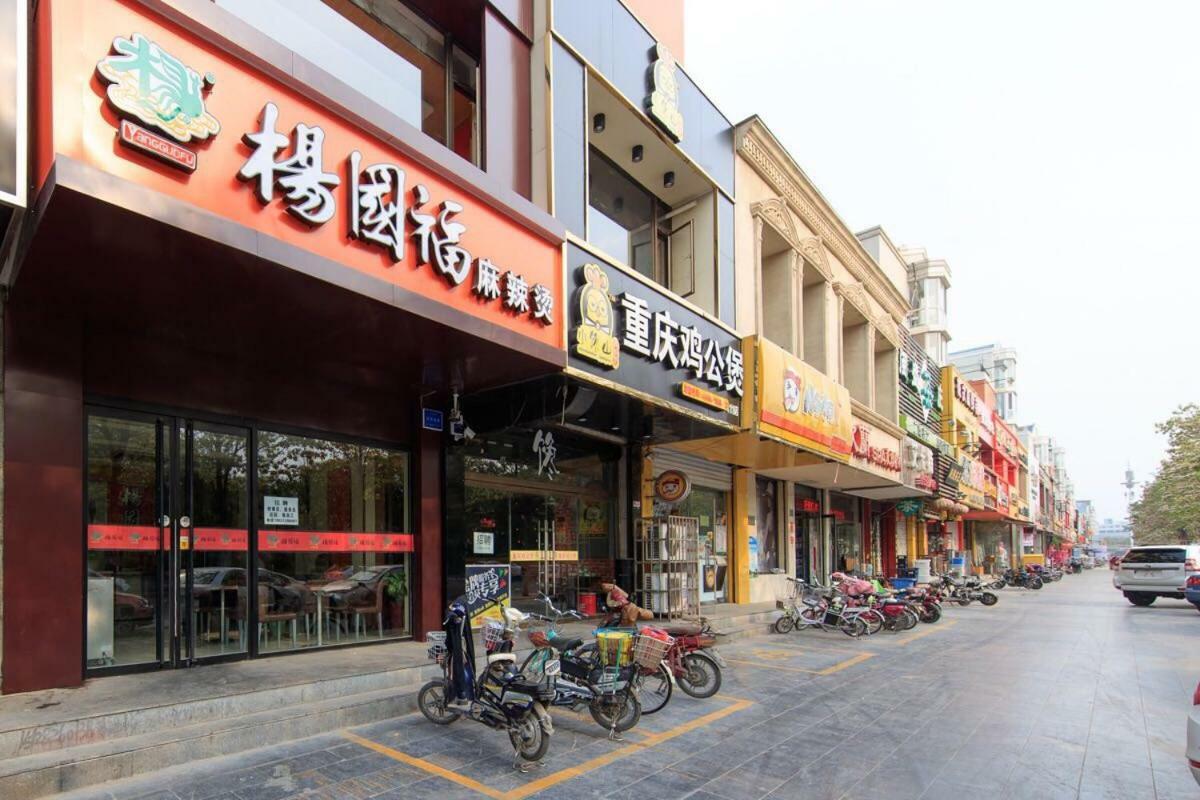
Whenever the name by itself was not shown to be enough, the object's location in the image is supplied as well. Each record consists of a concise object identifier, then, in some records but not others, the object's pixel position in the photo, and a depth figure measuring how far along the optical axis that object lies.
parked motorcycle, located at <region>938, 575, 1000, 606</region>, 20.30
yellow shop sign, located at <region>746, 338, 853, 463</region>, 13.25
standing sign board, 10.40
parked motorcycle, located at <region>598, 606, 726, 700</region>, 7.77
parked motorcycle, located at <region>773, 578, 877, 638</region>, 13.07
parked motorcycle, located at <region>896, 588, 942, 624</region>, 15.92
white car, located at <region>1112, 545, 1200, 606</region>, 19.41
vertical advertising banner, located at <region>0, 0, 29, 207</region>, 4.45
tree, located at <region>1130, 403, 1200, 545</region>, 30.27
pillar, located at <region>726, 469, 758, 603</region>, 16.44
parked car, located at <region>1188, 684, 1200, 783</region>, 4.17
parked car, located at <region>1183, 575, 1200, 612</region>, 17.25
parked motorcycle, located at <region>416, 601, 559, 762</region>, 5.52
